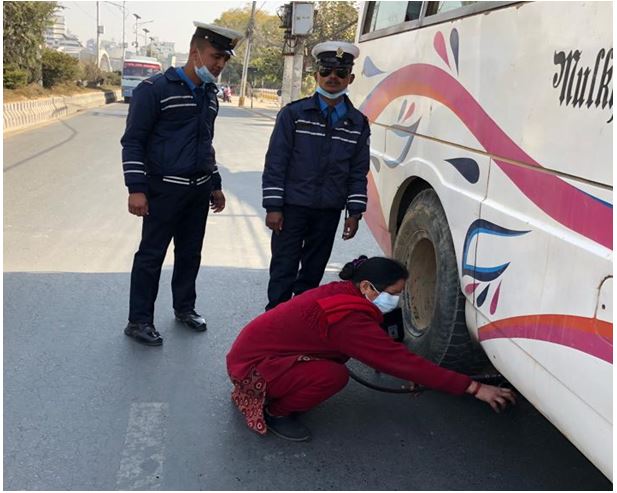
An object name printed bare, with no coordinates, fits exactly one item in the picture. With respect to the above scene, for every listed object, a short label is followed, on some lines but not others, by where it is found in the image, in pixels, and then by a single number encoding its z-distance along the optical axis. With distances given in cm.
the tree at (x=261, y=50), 4375
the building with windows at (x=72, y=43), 9025
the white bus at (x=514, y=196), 187
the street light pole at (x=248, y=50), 3922
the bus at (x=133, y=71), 3259
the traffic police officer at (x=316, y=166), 363
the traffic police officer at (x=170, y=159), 356
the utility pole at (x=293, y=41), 1426
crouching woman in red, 271
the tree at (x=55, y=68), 2794
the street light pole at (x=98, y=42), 4964
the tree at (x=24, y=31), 2216
